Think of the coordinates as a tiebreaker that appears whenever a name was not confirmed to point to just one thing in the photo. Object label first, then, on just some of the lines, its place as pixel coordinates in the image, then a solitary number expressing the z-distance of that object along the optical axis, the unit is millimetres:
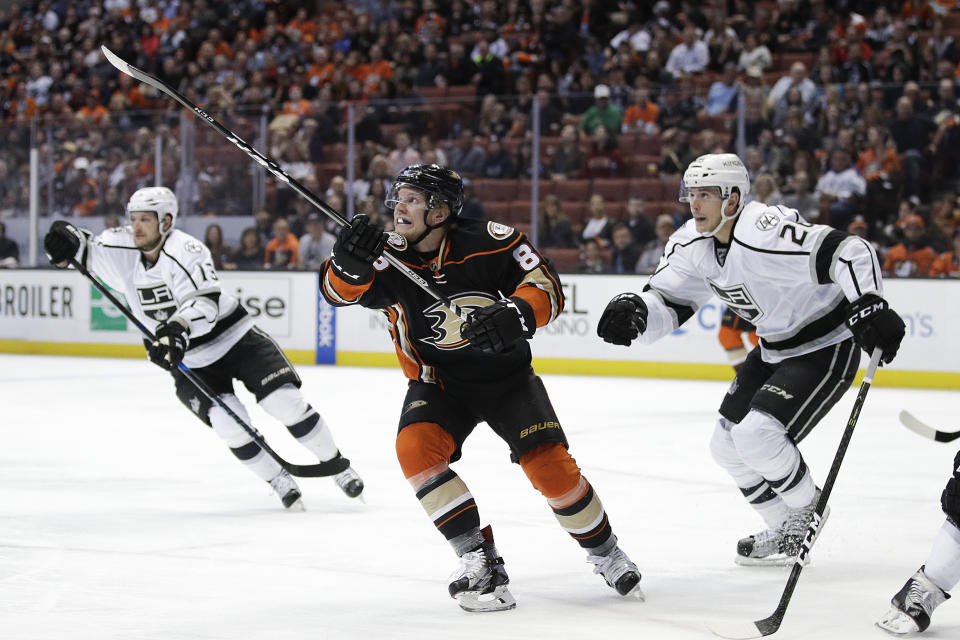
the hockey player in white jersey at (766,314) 7305
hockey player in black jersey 6633
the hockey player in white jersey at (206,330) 9641
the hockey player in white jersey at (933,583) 5918
